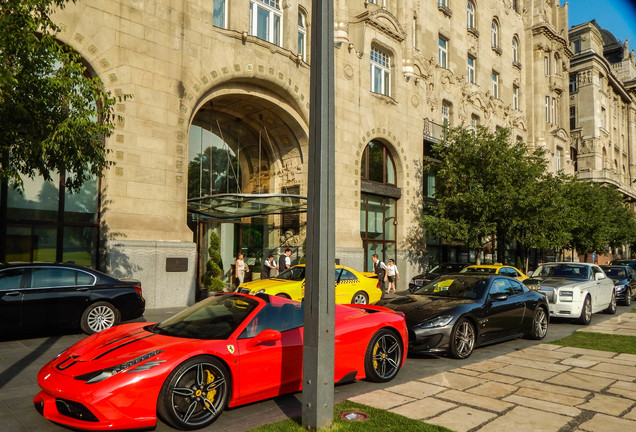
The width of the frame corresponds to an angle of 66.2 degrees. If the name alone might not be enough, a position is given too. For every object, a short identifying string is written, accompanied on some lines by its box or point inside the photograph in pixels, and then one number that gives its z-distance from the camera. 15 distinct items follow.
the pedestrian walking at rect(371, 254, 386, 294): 20.56
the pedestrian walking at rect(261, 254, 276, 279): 18.83
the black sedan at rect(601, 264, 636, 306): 18.33
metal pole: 4.80
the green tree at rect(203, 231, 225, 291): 17.95
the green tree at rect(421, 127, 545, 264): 22.80
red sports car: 4.50
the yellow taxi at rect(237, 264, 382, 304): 13.09
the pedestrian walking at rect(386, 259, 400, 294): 21.75
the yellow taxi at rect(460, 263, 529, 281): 16.09
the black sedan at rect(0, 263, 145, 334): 9.12
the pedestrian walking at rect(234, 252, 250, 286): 18.52
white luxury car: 12.96
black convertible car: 8.09
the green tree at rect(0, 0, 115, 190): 8.05
